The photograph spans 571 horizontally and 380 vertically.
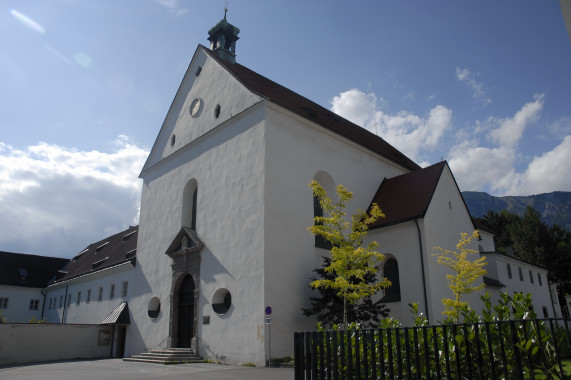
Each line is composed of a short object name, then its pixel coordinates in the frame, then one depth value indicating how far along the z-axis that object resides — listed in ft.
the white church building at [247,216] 56.54
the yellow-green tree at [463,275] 51.83
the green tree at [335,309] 54.03
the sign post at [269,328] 50.98
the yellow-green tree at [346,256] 49.78
